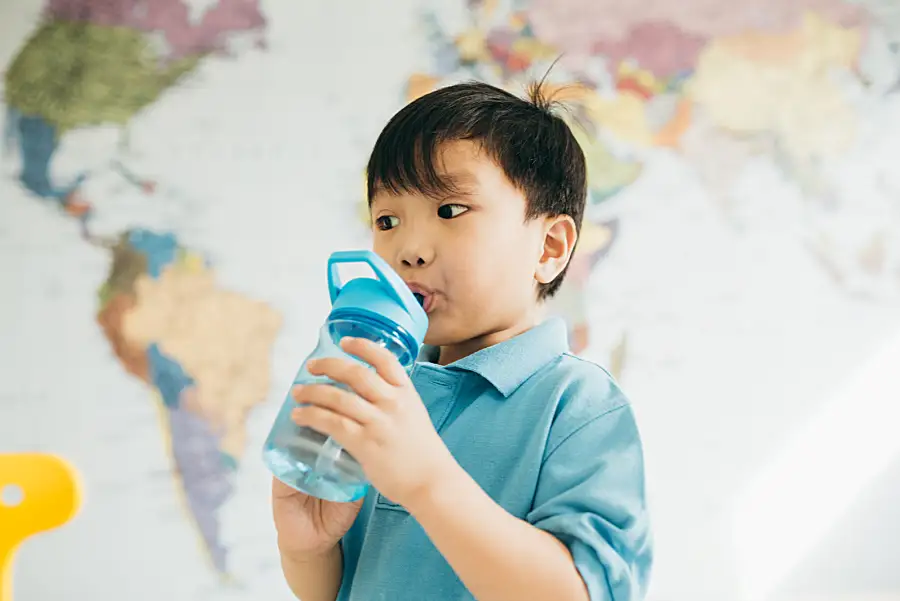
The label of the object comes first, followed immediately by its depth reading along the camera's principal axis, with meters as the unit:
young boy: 0.50
